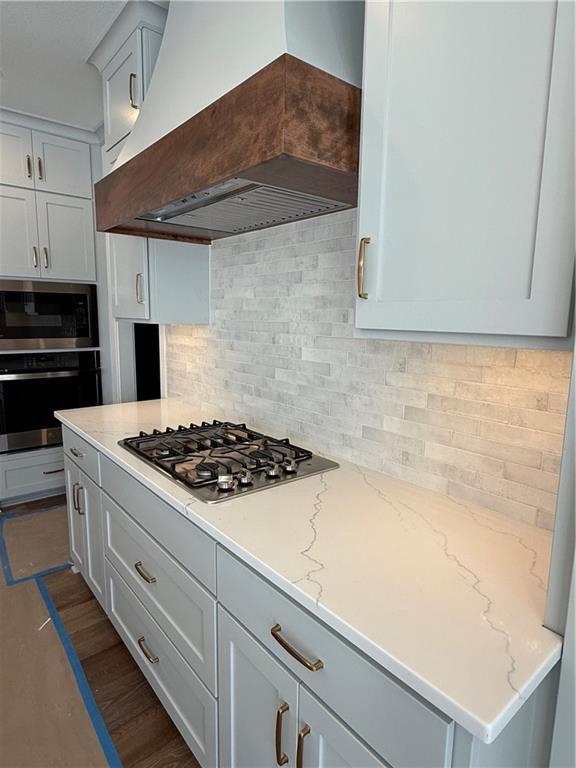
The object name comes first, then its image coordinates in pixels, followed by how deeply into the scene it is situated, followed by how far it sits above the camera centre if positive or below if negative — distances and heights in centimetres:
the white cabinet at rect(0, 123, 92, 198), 292 +106
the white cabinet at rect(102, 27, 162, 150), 184 +105
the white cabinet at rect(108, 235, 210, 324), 215 +20
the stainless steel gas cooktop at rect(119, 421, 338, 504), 132 -47
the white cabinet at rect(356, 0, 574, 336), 71 +29
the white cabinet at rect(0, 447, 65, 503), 314 -112
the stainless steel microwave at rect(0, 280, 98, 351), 302 +2
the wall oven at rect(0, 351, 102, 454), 308 -53
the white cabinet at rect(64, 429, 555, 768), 73 -73
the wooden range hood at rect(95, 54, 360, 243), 101 +43
